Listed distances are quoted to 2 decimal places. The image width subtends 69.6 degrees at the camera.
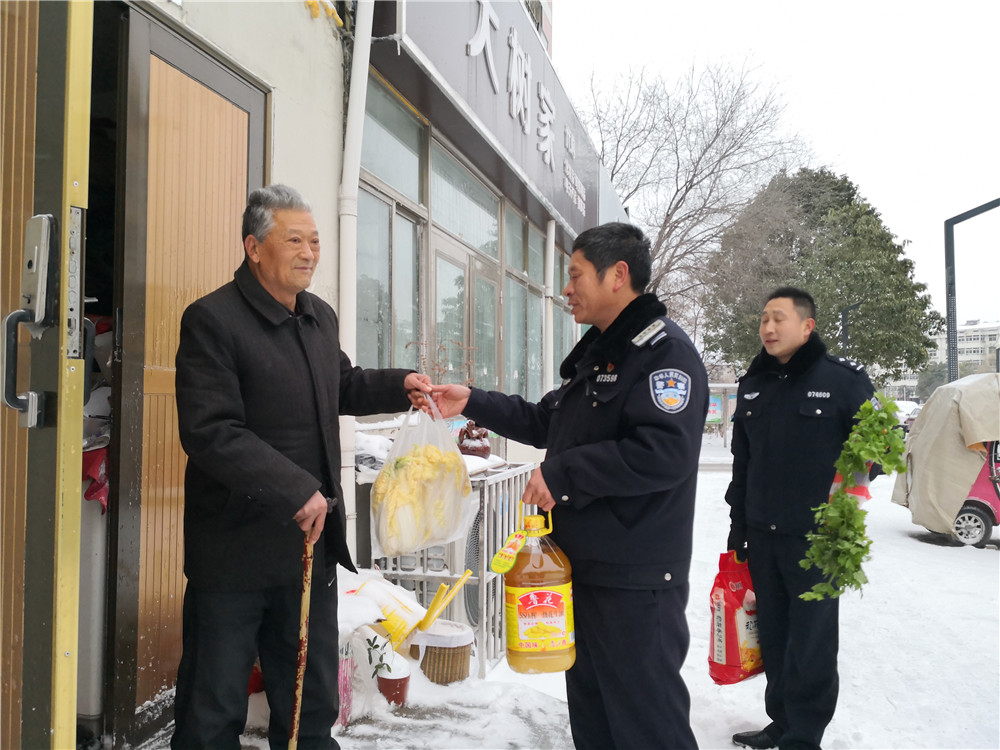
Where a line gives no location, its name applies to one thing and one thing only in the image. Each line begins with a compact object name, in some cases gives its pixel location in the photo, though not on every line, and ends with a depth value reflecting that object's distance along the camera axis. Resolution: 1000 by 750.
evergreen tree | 24.70
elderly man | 2.15
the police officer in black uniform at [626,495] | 2.21
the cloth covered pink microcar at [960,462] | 7.65
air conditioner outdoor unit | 4.17
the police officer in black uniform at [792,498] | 3.14
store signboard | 4.73
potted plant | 3.31
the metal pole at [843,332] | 22.64
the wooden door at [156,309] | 2.70
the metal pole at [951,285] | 9.83
